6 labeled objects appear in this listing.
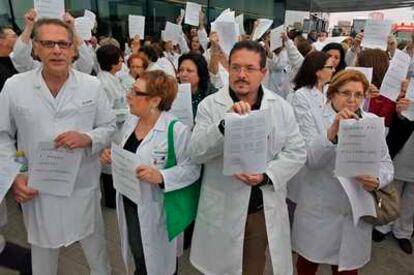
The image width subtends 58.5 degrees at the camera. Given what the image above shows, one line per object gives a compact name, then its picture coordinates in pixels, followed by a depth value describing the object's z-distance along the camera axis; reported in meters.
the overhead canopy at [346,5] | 20.33
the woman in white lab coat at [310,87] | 2.43
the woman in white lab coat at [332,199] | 1.95
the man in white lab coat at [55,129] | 1.88
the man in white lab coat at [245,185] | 1.70
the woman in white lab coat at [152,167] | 1.86
